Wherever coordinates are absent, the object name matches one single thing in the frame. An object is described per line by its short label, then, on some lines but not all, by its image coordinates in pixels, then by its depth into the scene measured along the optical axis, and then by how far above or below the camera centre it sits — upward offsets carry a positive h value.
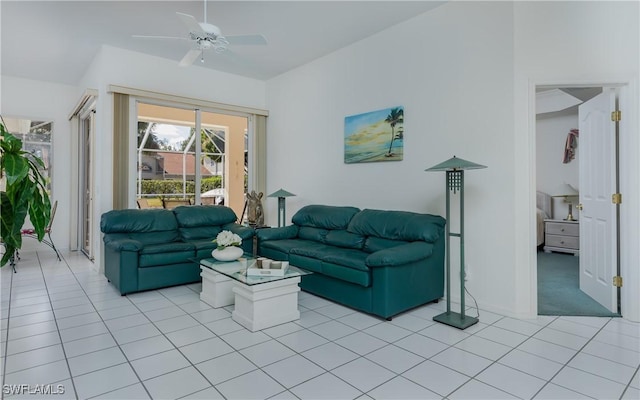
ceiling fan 2.90 +1.38
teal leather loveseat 3.94 -0.52
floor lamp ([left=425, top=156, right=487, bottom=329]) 3.10 -0.26
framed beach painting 4.25 +0.79
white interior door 3.47 +0.00
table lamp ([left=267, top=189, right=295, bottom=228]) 5.33 -0.04
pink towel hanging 6.69 +1.01
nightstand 6.07 -0.64
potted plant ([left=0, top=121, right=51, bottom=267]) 1.53 +0.02
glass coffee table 3.03 -0.84
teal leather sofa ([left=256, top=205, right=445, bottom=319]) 3.21 -0.57
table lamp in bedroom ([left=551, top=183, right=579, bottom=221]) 6.46 +0.11
